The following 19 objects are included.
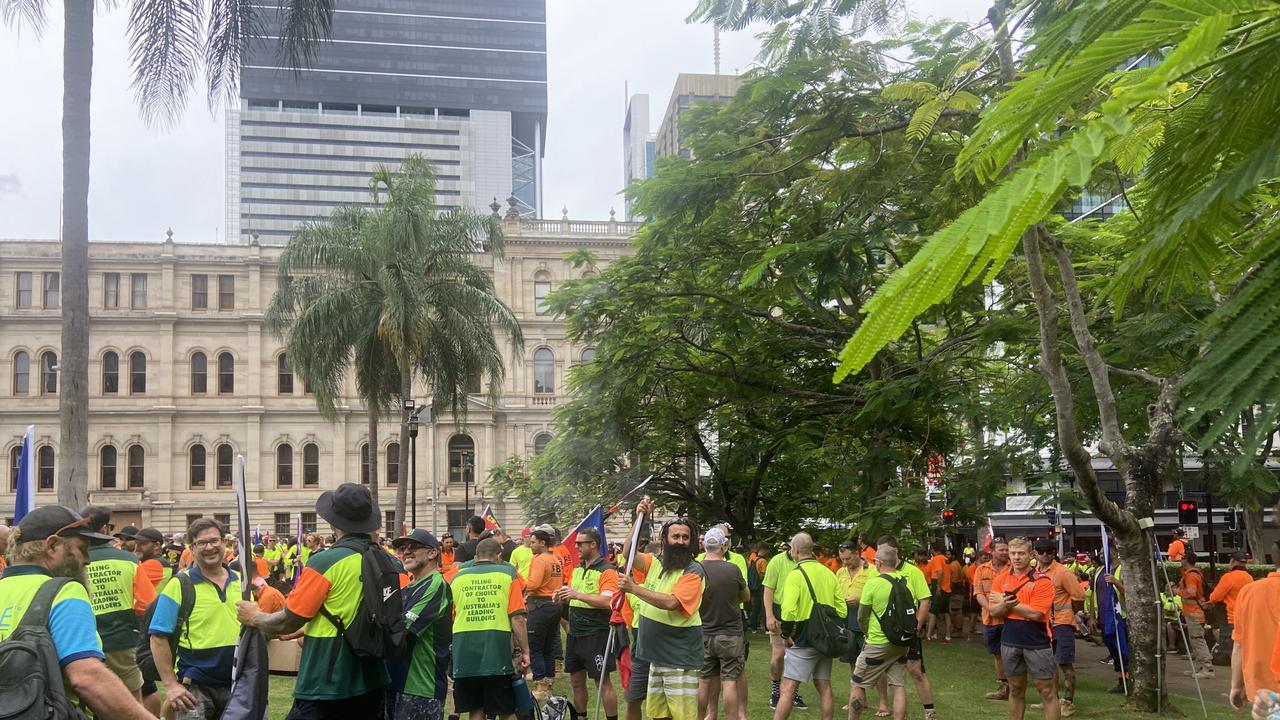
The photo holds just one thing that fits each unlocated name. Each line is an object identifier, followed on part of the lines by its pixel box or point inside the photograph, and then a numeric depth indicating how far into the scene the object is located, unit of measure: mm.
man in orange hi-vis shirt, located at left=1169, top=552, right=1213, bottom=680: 15828
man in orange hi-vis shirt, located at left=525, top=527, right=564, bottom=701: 11531
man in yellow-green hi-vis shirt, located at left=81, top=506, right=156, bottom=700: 7828
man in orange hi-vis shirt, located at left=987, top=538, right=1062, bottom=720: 9898
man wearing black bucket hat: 5992
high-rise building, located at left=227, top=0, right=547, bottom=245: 134375
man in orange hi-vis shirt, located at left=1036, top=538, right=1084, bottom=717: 11789
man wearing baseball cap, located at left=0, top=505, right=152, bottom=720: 3871
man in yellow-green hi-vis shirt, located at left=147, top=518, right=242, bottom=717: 7441
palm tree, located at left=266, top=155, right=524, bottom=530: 27141
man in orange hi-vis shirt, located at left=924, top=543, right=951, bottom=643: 20250
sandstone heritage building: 52469
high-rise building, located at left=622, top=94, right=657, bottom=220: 155875
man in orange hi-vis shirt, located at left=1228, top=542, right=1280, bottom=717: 6406
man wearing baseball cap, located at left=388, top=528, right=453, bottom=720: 7355
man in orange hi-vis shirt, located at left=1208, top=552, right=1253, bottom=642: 12945
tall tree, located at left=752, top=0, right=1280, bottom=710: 1769
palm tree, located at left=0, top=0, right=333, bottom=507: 12664
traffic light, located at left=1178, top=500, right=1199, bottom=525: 19631
